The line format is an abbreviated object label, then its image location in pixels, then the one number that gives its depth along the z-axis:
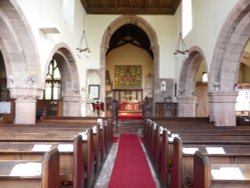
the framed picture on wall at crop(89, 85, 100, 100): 10.42
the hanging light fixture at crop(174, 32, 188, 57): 8.55
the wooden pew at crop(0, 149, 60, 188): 1.35
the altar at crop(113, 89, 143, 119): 12.15
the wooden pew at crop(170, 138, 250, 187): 2.12
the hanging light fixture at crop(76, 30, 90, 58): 8.94
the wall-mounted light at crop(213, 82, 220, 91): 5.81
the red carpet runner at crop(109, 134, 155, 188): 3.07
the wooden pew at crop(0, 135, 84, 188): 2.09
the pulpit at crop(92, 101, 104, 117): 9.72
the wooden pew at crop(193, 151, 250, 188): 1.34
